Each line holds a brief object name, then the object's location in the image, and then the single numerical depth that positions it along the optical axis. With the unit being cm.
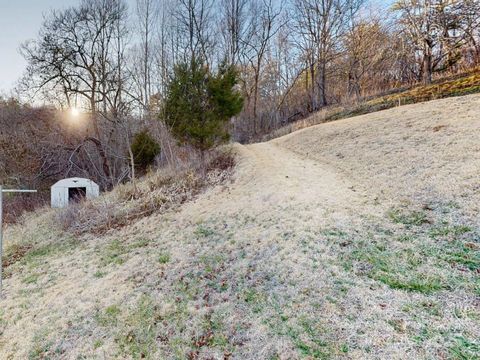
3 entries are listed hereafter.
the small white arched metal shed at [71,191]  1030
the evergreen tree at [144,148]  1292
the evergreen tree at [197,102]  838
